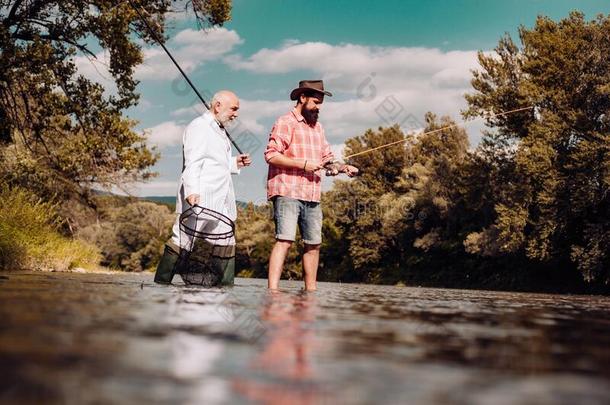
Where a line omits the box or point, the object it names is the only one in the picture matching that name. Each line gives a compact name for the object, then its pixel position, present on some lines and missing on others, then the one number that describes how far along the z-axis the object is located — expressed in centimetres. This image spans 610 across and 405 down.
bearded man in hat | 675
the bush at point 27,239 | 1216
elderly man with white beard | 654
